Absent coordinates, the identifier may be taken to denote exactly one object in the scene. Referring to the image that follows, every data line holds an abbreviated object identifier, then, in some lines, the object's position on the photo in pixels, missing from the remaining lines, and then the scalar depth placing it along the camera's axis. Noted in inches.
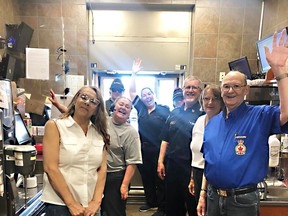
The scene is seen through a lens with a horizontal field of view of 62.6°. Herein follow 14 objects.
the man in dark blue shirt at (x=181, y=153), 83.7
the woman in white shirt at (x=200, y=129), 72.4
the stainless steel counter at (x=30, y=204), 62.6
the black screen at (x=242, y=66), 112.3
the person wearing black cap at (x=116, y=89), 120.3
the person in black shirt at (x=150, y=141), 115.5
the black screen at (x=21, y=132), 71.0
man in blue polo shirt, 54.0
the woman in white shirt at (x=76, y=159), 53.4
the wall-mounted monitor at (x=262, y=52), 100.4
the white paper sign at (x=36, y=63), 91.7
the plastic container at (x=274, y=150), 85.0
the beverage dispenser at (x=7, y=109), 53.1
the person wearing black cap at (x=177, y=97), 116.9
